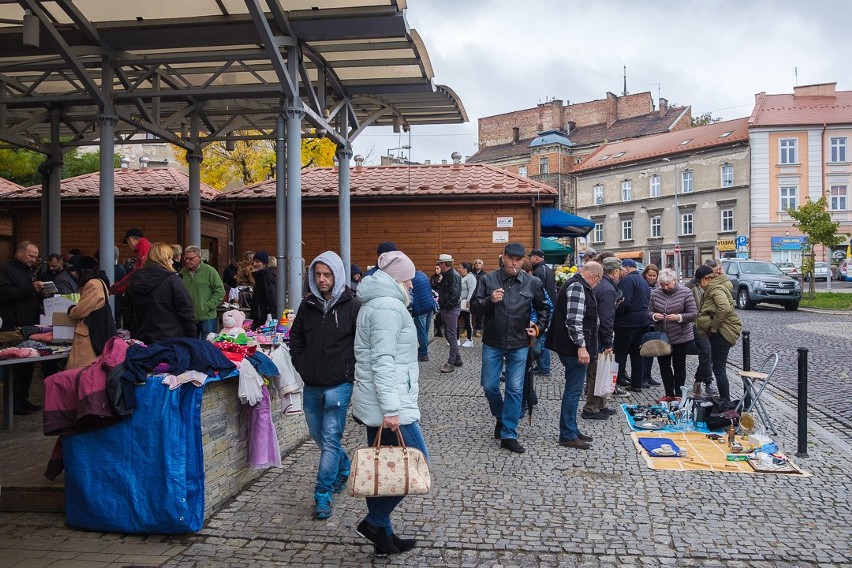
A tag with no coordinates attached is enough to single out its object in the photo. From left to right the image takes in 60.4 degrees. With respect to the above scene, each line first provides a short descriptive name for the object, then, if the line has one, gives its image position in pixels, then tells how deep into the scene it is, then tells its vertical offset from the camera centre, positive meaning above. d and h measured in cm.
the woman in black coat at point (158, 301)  646 -16
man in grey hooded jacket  504 -51
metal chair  775 -127
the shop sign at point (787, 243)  4862 +231
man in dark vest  710 -55
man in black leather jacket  708 -47
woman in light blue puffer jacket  437 -55
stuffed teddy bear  630 -42
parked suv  2553 -37
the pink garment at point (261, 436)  568 -121
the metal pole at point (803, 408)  692 -124
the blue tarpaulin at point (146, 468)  483 -124
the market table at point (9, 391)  707 -108
